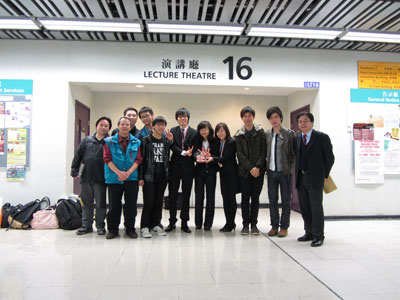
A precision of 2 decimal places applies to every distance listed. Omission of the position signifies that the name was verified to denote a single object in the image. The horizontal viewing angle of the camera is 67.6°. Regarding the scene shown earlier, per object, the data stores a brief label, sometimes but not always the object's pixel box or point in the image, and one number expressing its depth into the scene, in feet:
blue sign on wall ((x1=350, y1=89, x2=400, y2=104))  17.44
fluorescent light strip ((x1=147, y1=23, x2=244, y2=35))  13.84
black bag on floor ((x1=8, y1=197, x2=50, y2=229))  13.78
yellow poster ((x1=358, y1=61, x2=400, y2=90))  17.58
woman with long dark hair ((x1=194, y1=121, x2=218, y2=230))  13.00
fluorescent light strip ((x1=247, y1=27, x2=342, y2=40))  14.28
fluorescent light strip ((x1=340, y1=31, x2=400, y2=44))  14.52
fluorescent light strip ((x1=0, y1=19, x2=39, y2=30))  13.51
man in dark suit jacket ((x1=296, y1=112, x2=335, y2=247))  11.43
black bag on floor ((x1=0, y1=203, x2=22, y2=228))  14.01
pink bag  13.91
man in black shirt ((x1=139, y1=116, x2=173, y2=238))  12.33
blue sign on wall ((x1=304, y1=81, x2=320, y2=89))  17.25
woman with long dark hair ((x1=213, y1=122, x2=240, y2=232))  12.96
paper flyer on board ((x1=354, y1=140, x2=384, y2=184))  17.20
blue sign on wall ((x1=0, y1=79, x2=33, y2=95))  15.71
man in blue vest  11.96
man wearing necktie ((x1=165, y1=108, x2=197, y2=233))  12.87
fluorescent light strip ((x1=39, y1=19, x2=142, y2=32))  13.64
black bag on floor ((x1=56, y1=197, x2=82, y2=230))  13.75
